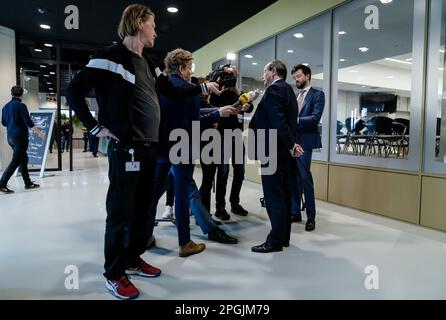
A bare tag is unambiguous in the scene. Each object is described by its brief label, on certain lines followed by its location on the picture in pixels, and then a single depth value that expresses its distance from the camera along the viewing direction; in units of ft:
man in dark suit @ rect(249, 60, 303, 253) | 7.54
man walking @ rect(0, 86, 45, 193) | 15.42
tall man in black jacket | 5.15
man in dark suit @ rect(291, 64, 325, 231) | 9.70
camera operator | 8.79
